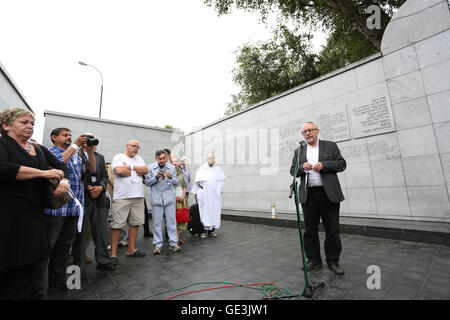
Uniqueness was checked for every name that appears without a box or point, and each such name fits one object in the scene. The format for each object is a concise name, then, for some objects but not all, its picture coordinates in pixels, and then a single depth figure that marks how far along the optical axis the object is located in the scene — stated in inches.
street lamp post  420.6
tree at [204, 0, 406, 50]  333.4
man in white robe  204.2
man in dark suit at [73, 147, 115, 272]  114.4
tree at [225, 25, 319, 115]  543.5
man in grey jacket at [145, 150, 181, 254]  152.6
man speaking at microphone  105.2
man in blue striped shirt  93.7
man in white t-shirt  136.6
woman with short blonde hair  59.2
